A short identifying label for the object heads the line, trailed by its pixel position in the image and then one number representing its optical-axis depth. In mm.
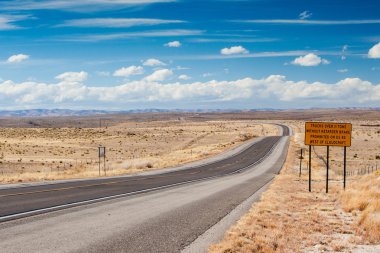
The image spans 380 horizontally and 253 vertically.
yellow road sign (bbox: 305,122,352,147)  24641
